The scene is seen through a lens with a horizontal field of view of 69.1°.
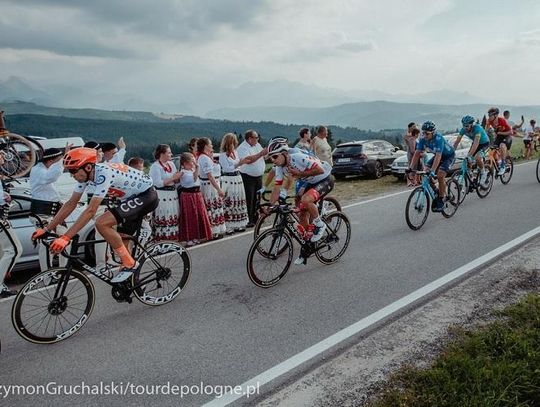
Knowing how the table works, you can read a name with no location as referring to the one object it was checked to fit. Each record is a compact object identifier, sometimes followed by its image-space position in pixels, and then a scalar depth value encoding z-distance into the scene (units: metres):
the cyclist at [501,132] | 12.07
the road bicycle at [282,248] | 5.36
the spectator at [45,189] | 5.99
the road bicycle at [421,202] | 7.98
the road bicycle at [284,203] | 6.14
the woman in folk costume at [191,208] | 7.67
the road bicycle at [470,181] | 9.73
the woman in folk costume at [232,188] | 8.47
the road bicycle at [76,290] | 4.03
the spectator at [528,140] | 20.80
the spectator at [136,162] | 7.12
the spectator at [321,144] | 11.90
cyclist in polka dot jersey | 4.14
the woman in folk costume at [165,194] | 7.48
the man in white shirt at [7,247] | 5.02
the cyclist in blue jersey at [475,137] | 9.99
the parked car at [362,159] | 16.68
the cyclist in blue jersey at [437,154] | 8.34
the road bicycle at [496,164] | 11.05
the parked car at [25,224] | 6.15
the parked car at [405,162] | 15.13
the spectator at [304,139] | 11.22
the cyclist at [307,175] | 5.70
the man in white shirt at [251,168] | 8.70
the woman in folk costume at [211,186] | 7.91
